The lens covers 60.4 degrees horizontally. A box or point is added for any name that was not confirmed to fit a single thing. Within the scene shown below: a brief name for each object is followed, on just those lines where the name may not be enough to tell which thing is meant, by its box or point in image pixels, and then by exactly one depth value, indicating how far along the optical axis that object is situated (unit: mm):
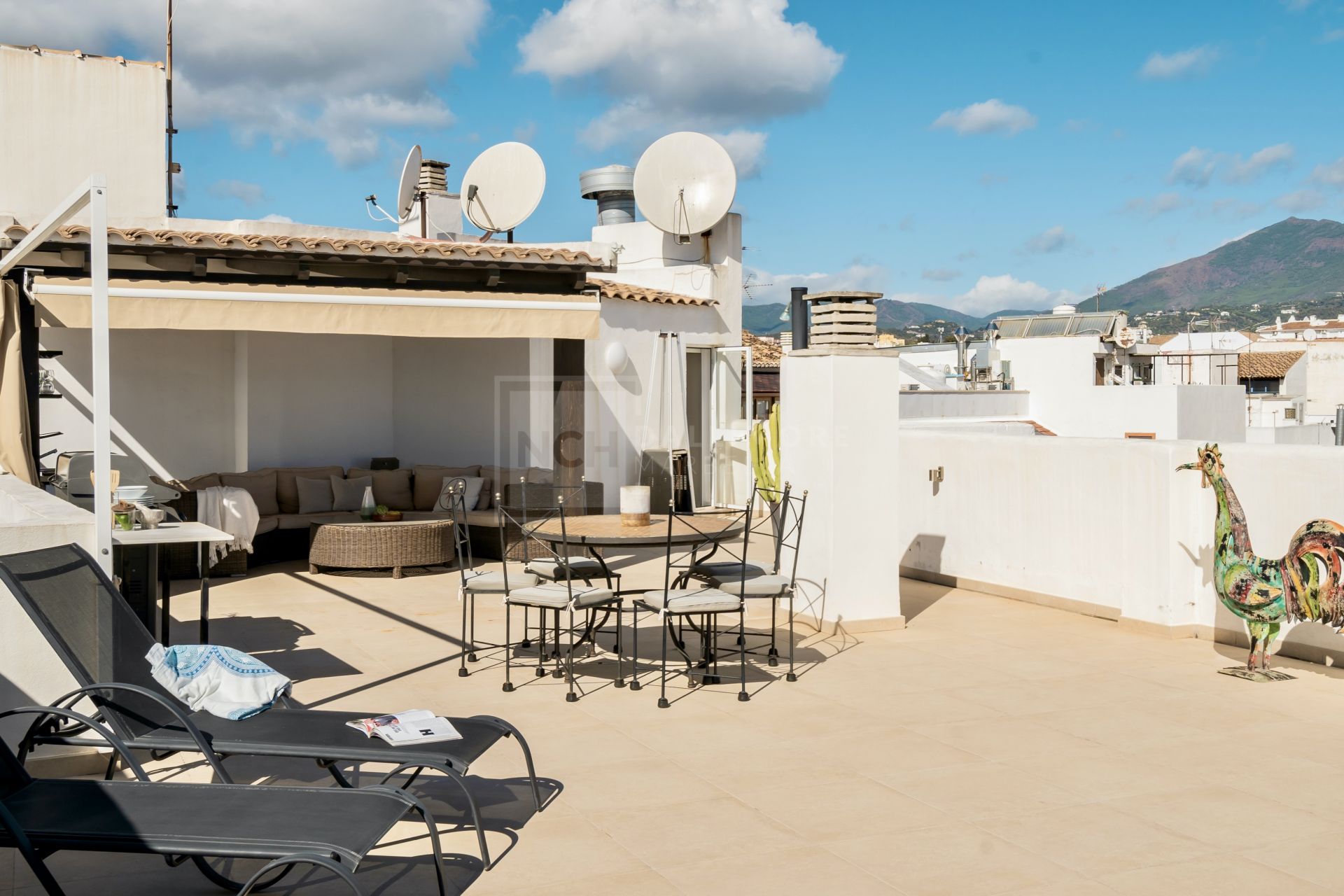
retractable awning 9570
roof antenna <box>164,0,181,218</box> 16594
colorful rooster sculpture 6711
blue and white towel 4953
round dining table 7238
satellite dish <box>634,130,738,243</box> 16031
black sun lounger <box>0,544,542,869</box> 4410
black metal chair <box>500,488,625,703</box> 6930
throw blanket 11008
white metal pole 5473
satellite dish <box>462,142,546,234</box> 15375
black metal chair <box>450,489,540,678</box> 7379
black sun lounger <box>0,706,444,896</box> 3424
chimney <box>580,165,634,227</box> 19344
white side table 6352
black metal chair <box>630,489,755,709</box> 6902
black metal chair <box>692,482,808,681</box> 7234
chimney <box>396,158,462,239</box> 18328
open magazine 4574
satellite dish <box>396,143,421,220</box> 16734
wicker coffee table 11469
